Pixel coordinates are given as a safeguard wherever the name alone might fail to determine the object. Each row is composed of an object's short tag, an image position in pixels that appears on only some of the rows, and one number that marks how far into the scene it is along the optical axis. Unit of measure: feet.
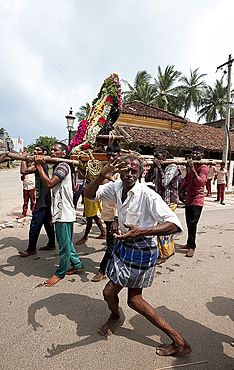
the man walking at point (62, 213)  10.03
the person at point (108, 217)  10.52
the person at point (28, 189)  21.47
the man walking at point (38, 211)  12.89
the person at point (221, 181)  33.60
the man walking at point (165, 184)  12.47
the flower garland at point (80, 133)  13.34
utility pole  45.85
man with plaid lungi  6.33
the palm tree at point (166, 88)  88.02
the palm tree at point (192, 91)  93.40
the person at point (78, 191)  21.94
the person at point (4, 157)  9.10
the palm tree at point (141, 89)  87.51
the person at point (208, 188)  40.18
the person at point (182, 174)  15.06
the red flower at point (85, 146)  12.16
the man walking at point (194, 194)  12.97
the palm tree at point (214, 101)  98.63
